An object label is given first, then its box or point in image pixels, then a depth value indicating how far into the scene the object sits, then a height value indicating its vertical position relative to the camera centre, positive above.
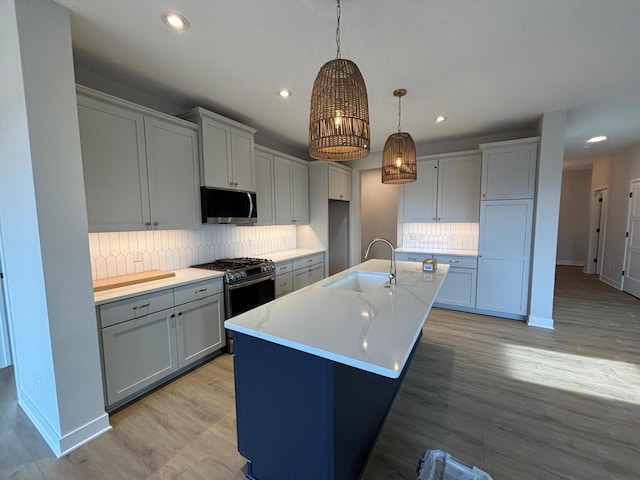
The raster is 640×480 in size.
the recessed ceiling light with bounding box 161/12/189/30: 1.65 +1.26
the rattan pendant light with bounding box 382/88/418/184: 2.34 +0.52
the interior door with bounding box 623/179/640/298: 4.66 -0.56
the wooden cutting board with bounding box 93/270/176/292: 2.04 -0.49
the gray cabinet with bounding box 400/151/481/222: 4.00 +0.42
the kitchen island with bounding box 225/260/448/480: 1.15 -0.75
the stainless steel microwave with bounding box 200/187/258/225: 2.85 +0.15
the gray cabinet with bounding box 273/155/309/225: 3.99 +0.44
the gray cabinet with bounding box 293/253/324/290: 3.97 -0.81
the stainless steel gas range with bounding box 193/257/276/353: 2.73 -0.69
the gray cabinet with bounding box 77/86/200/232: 2.02 +0.47
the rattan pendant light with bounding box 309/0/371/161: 1.31 +0.54
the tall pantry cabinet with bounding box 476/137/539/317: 3.53 -0.11
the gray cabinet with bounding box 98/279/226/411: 1.94 -0.96
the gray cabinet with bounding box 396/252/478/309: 3.92 -0.95
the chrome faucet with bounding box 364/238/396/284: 2.23 -0.48
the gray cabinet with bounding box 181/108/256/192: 2.80 +0.76
